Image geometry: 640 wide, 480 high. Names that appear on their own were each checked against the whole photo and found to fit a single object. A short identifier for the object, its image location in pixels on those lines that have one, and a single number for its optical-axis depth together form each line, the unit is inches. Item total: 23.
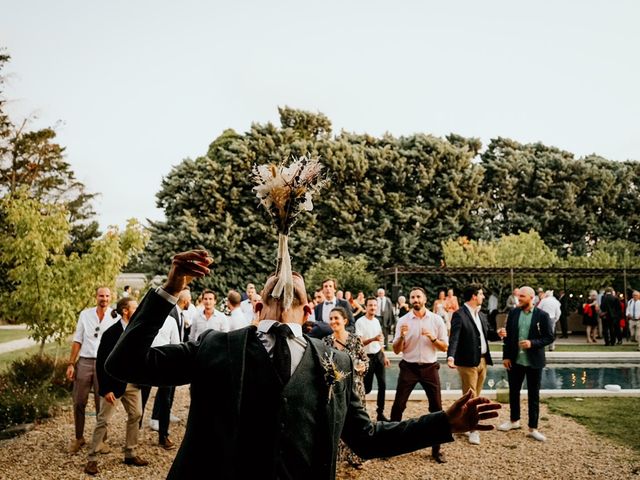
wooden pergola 965.8
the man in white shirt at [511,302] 885.0
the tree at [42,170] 1483.8
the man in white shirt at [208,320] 378.9
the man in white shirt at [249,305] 536.7
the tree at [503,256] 1182.3
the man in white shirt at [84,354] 302.7
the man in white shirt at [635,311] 794.8
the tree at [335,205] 1279.5
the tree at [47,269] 417.4
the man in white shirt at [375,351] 352.5
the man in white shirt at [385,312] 696.4
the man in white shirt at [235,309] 426.0
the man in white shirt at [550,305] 633.0
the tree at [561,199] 1397.6
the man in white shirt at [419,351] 311.0
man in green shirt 331.6
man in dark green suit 85.7
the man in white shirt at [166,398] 305.0
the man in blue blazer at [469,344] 329.1
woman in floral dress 274.8
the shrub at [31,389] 358.0
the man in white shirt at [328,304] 449.4
